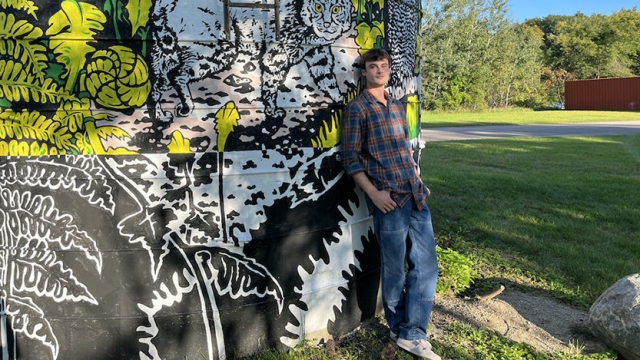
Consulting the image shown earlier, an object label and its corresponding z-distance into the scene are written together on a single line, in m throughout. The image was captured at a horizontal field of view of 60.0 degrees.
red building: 41.12
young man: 3.21
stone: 3.27
